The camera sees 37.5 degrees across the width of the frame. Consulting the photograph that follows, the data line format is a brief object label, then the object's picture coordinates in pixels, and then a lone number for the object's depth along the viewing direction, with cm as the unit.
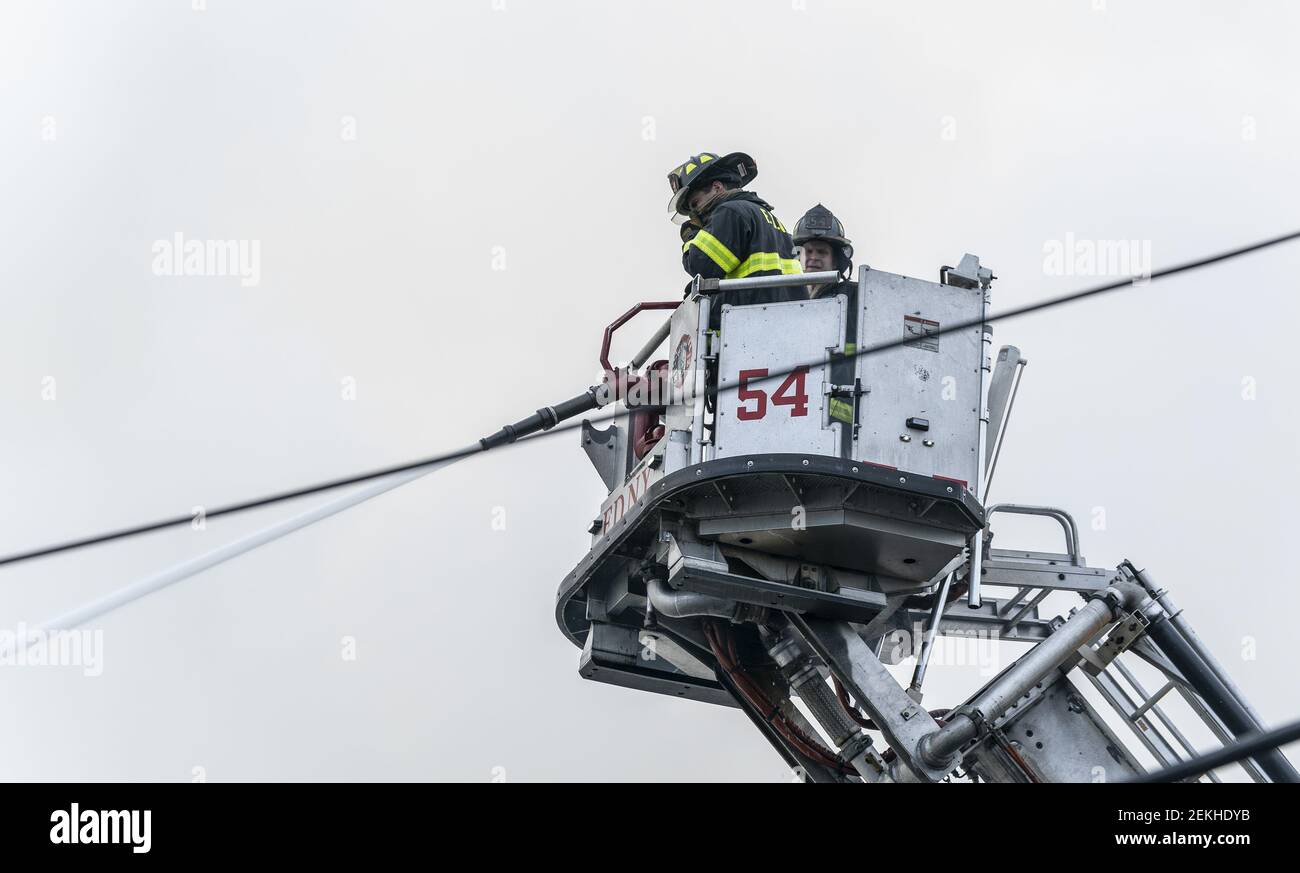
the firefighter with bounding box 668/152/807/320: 1573
